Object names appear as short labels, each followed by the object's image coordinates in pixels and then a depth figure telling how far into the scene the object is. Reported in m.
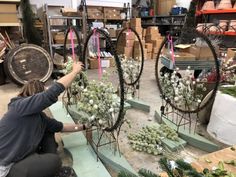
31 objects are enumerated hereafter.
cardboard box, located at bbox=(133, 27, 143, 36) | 7.29
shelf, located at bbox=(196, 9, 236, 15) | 5.85
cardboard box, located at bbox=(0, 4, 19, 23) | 4.80
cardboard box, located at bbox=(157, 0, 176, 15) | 8.88
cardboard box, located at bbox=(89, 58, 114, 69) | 6.02
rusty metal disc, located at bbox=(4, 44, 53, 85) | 4.24
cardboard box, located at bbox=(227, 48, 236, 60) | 4.03
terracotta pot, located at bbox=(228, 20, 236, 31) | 5.68
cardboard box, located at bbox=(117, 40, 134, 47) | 6.31
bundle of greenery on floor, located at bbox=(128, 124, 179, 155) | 2.36
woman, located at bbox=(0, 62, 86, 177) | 1.63
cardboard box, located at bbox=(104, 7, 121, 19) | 6.88
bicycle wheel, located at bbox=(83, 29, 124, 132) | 1.92
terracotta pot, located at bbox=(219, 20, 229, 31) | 5.87
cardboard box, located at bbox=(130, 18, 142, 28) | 7.16
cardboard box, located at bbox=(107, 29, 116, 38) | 6.83
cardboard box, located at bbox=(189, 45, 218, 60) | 4.00
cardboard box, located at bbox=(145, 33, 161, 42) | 7.58
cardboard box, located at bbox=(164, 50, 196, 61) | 3.97
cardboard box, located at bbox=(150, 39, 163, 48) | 7.51
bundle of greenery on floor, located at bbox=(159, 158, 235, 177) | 0.98
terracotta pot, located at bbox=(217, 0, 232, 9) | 5.95
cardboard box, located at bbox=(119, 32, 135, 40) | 6.58
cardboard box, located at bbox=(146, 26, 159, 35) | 7.53
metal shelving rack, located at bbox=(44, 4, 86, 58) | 5.30
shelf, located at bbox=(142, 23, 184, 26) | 8.70
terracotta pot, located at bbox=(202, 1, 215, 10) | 6.48
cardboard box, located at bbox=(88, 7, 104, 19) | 6.62
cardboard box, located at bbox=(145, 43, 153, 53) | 7.45
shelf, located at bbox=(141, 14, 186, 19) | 8.07
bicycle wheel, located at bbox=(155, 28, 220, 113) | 2.53
